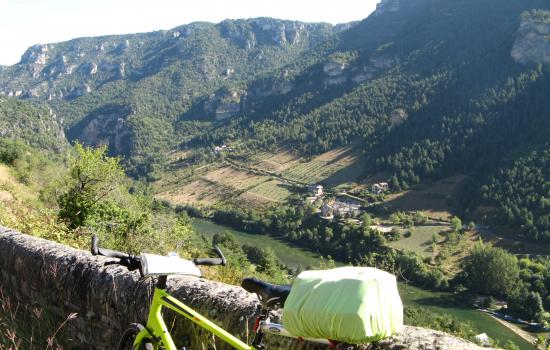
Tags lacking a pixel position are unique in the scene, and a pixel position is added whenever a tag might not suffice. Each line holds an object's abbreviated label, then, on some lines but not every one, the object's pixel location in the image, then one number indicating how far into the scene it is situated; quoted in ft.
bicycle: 6.24
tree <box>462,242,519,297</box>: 138.41
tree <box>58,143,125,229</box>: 35.22
